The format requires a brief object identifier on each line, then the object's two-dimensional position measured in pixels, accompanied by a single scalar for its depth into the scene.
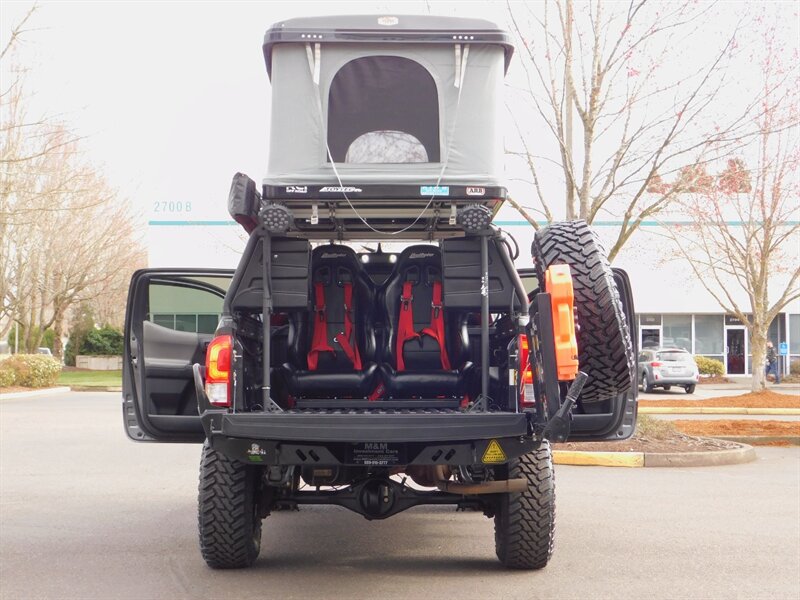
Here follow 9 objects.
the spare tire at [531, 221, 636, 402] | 5.00
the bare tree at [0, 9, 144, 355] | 24.23
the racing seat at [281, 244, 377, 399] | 6.31
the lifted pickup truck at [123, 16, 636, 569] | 5.10
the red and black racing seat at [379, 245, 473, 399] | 6.34
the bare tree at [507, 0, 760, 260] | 11.85
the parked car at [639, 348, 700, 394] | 28.83
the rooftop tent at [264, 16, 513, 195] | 5.58
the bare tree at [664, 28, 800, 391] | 14.73
